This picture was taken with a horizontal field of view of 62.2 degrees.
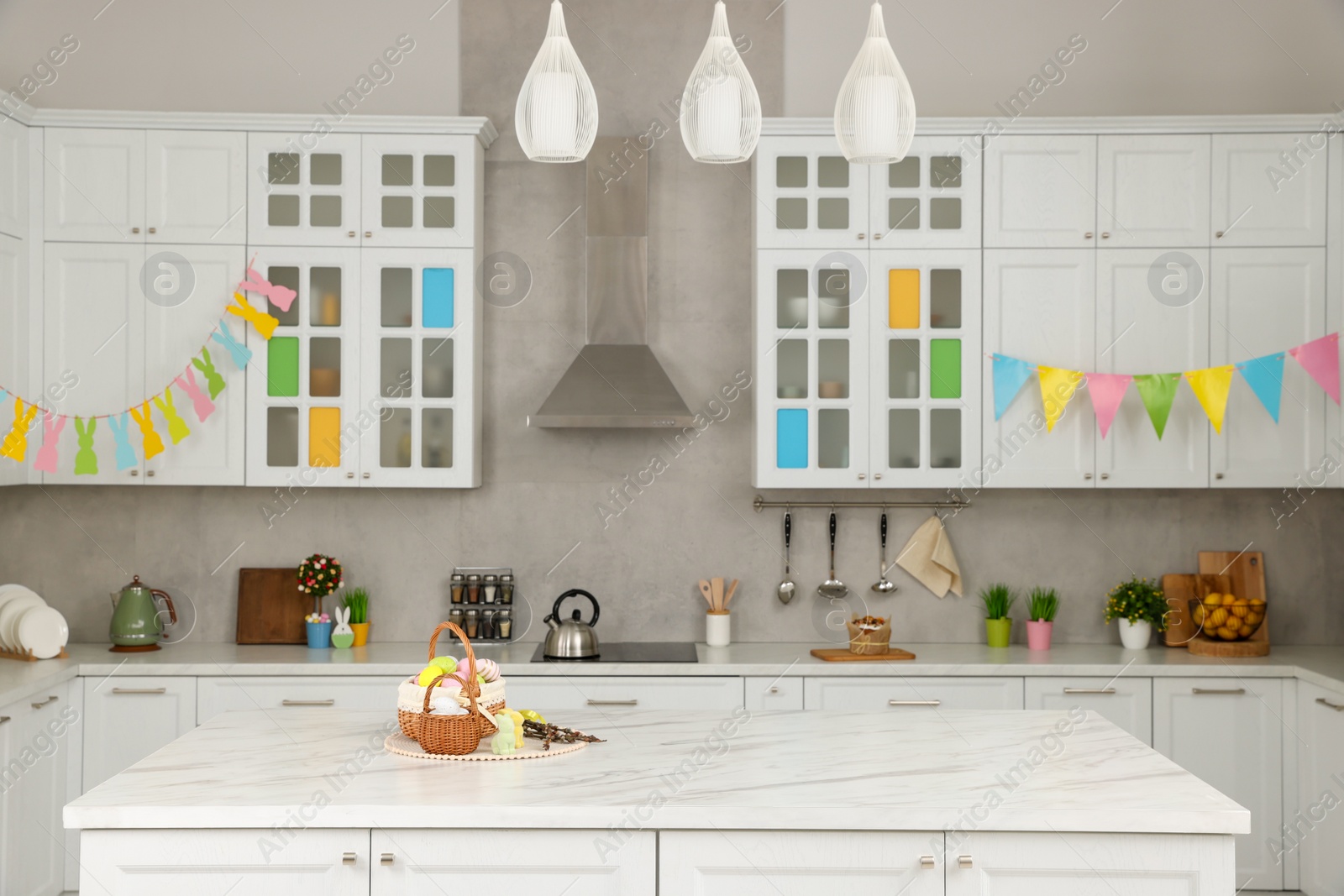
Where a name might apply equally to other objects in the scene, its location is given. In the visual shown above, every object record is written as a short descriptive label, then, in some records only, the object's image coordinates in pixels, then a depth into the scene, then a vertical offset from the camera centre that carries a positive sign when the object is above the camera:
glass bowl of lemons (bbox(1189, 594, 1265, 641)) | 3.99 -0.50
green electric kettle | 4.02 -0.55
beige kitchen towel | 4.37 -0.35
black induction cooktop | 3.96 -0.66
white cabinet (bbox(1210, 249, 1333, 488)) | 3.99 +0.47
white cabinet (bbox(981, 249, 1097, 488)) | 4.04 +0.48
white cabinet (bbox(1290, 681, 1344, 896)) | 3.60 -1.06
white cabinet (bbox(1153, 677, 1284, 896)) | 3.81 -0.93
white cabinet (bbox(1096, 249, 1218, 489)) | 4.02 +0.43
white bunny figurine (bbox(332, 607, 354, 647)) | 4.16 -0.62
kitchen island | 2.01 -0.66
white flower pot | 4.12 -0.59
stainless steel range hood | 4.19 +0.77
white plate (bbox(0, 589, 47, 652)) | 3.85 -0.52
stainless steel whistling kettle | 3.91 -0.60
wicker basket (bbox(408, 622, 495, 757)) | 2.30 -0.54
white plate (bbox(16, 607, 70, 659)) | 3.81 -0.57
